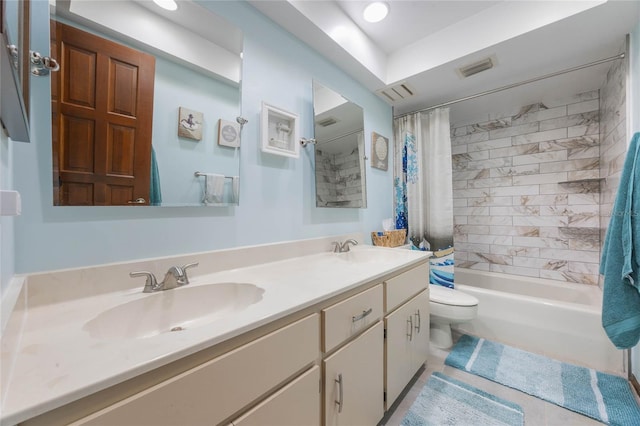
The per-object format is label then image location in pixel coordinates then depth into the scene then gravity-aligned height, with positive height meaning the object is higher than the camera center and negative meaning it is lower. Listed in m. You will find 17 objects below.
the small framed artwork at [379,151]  2.17 +0.57
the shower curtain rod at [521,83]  1.60 +1.02
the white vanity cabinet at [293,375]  0.46 -0.42
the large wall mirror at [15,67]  0.42 +0.29
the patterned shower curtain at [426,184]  2.23 +0.29
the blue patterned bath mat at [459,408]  1.24 -1.05
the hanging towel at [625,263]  1.21 -0.26
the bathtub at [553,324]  1.61 -0.82
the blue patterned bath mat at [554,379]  1.29 -1.04
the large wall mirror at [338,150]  1.62 +0.46
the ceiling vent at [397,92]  2.11 +1.09
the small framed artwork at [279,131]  1.30 +0.47
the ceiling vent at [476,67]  1.76 +1.09
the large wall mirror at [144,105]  0.80 +0.43
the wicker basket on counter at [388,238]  2.06 -0.21
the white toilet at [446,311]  1.75 -0.71
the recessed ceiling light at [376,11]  1.53 +1.30
